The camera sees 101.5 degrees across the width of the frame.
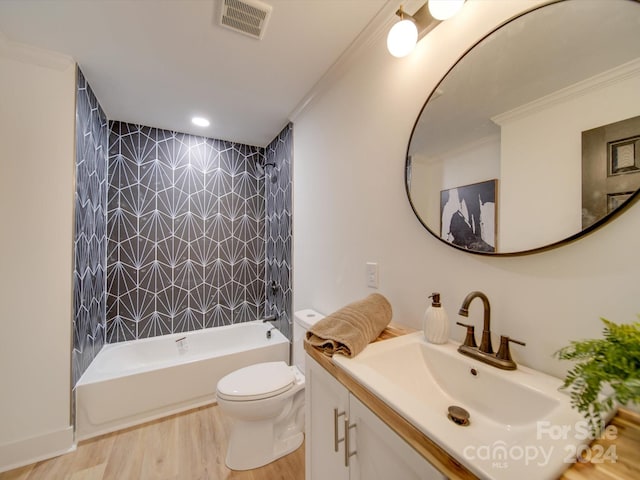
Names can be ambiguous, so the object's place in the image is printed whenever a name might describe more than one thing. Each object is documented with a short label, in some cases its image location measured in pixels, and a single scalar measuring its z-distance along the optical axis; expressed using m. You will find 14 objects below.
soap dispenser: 0.96
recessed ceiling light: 2.41
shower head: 3.12
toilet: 1.50
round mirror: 0.66
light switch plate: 1.41
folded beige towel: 0.93
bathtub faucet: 2.80
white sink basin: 0.47
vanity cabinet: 0.61
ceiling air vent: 1.26
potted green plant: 0.38
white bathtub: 1.79
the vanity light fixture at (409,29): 1.08
